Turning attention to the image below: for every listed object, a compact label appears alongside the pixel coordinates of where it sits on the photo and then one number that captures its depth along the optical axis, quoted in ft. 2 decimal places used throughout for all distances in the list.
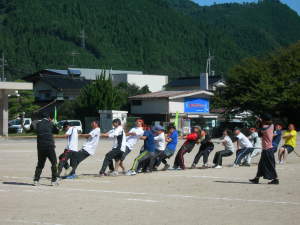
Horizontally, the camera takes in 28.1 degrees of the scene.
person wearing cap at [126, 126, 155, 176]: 56.88
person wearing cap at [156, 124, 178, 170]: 60.30
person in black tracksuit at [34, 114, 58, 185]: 45.75
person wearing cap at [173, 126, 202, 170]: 61.72
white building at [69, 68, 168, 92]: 314.10
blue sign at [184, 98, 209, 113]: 209.79
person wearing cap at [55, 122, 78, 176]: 51.34
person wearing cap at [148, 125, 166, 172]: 59.16
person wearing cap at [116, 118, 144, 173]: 56.49
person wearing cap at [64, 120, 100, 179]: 51.88
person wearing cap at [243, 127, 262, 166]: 67.89
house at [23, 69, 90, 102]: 261.44
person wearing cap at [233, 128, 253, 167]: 66.85
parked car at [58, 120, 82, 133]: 184.83
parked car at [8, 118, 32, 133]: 193.06
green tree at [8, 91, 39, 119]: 221.46
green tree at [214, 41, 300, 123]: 167.02
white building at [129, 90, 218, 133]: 205.67
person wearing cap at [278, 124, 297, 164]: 70.59
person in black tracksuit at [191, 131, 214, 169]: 64.98
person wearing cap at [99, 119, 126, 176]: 53.47
